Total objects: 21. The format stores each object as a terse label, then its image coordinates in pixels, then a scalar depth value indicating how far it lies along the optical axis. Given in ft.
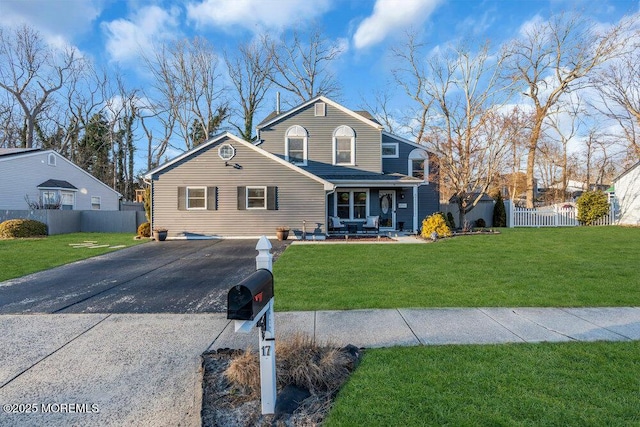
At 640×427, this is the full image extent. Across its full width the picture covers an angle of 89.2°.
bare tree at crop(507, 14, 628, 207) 76.28
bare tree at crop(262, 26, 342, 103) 102.53
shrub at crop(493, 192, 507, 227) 71.31
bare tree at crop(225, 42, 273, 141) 103.71
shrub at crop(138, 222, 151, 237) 53.47
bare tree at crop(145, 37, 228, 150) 97.66
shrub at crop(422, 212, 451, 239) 45.50
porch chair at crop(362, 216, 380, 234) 52.28
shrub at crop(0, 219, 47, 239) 51.24
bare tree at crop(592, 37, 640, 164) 73.92
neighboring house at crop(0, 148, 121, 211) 63.87
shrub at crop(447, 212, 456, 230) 59.20
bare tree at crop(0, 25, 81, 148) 92.94
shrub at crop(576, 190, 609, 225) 65.00
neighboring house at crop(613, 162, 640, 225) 62.49
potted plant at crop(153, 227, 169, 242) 47.62
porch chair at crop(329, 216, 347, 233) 53.11
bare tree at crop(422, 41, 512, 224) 52.75
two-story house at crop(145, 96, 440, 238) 49.21
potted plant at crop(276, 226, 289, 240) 47.05
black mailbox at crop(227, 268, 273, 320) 6.85
